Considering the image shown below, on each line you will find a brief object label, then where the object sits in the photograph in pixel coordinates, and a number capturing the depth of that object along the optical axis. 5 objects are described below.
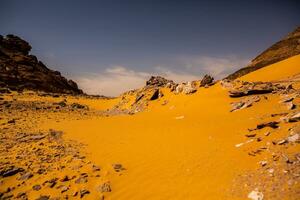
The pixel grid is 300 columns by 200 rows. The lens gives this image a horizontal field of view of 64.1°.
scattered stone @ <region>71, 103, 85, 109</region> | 32.27
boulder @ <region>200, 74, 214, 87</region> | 24.75
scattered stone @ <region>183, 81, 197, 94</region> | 24.62
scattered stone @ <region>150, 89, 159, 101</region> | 28.38
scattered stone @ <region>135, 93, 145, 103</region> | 30.41
